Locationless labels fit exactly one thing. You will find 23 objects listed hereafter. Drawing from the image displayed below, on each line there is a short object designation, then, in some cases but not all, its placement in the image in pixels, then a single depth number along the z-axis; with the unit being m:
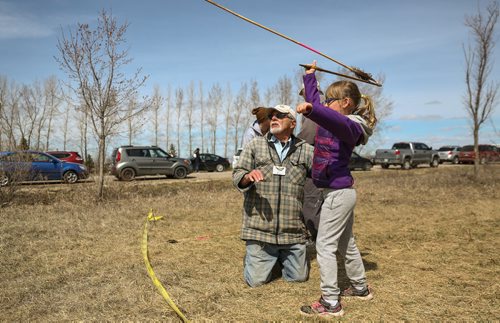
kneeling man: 3.92
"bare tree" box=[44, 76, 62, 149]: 36.73
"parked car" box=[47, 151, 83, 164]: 19.05
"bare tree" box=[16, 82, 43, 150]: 10.97
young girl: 3.07
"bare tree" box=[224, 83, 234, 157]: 44.26
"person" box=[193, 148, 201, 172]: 26.20
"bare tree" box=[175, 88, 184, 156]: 43.77
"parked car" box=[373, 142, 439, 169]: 25.86
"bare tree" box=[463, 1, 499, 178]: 13.19
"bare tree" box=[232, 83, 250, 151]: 43.47
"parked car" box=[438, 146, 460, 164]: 34.19
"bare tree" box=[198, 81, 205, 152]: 45.27
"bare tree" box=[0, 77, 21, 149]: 8.57
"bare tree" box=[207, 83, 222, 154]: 44.62
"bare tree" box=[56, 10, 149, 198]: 9.02
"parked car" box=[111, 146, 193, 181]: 17.45
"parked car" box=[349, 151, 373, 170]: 25.81
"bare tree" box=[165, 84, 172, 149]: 44.75
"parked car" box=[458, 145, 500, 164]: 32.69
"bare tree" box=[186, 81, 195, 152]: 44.09
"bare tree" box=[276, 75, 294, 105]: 37.22
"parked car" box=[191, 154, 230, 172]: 26.72
